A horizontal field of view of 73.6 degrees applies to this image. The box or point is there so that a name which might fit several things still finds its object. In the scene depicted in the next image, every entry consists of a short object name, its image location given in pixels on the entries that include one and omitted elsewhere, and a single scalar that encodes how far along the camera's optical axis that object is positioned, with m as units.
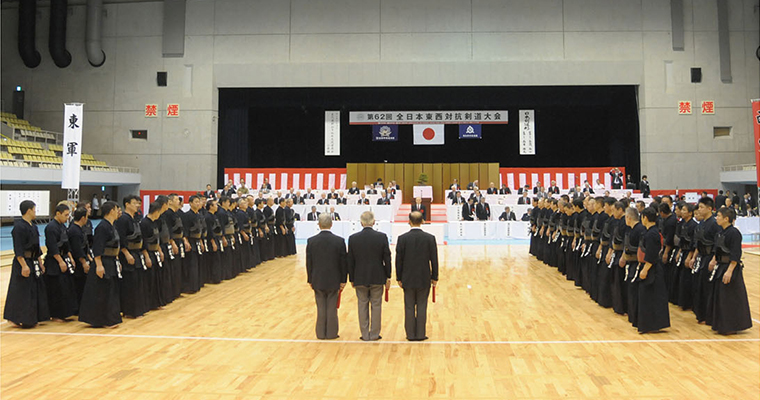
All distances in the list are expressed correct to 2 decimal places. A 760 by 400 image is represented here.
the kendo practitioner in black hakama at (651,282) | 5.98
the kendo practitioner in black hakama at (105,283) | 6.36
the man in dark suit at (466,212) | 19.16
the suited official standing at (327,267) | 5.86
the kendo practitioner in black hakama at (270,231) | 12.90
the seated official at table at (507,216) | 19.36
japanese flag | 25.38
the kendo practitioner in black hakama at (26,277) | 6.21
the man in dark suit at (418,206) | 18.21
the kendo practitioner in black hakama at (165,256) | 7.59
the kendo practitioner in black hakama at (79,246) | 6.64
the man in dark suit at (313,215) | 18.72
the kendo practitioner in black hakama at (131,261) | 6.64
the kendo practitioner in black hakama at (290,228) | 14.02
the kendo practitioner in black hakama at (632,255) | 6.36
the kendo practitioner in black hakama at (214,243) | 9.45
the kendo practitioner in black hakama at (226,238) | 9.93
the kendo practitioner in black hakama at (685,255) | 7.12
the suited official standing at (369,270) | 5.81
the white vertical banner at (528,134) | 24.88
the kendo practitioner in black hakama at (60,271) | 6.46
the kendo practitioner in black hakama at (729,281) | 5.98
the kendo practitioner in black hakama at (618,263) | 7.11
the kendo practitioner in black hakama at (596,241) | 8.15
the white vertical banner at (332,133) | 25.45
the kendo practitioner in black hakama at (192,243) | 8.69
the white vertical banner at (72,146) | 12.66
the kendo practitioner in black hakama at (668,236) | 7.59
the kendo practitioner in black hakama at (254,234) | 11.70
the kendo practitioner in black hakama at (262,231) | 12.18
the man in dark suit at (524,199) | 20.34
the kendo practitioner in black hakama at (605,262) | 7.57
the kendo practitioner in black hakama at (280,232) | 13.73
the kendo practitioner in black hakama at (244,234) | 10.96
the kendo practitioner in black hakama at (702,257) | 6.38
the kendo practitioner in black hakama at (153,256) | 7.18
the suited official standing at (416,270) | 5.76
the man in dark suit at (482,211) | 19.08
